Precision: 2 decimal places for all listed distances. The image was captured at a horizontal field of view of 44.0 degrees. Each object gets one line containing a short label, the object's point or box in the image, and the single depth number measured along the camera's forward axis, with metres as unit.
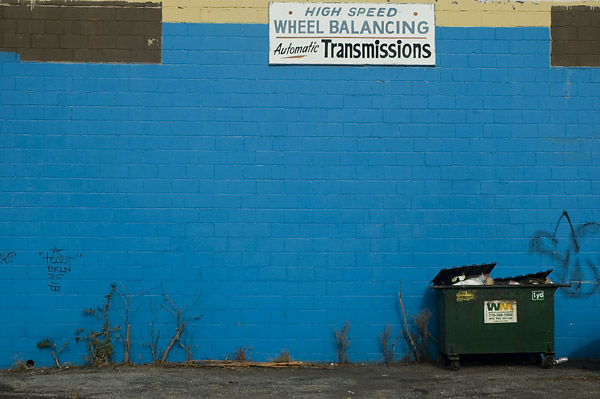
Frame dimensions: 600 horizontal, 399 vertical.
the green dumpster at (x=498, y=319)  10.07
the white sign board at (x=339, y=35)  10.97
